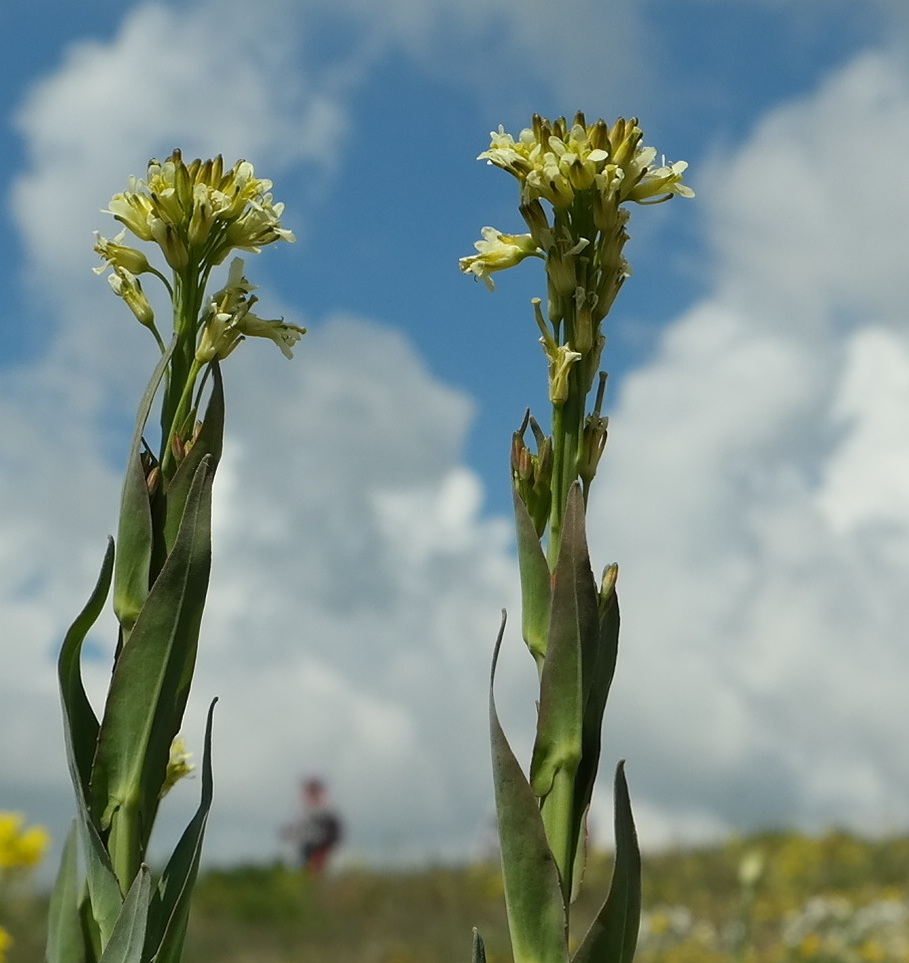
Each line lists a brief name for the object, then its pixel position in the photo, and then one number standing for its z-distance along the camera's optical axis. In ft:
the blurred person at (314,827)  30.46
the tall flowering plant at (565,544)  0.91
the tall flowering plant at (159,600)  0.94
